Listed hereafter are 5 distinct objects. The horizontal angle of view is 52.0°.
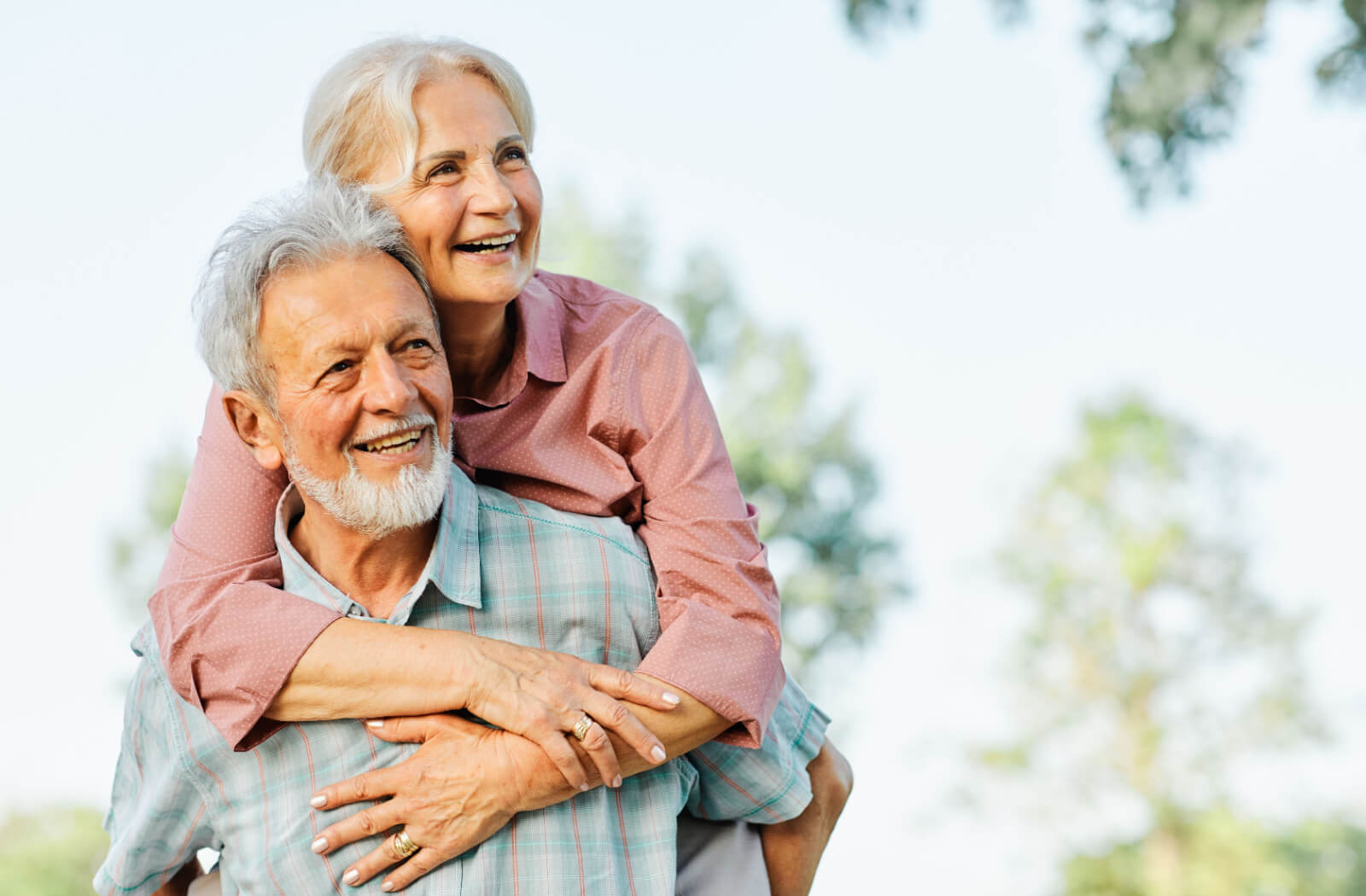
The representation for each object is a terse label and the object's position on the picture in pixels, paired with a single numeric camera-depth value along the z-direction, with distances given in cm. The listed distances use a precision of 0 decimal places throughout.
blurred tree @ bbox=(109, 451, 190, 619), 1371
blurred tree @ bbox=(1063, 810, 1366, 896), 1438
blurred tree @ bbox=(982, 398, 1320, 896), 1586
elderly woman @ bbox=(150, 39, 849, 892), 200
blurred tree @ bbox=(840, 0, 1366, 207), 586
